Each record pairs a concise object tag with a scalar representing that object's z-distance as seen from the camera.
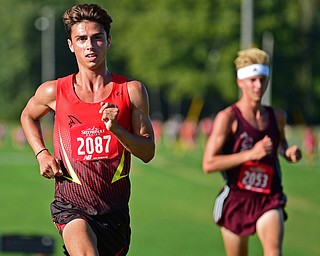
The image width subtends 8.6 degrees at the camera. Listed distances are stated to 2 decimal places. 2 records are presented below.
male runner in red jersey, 13.39
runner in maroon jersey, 17.17
